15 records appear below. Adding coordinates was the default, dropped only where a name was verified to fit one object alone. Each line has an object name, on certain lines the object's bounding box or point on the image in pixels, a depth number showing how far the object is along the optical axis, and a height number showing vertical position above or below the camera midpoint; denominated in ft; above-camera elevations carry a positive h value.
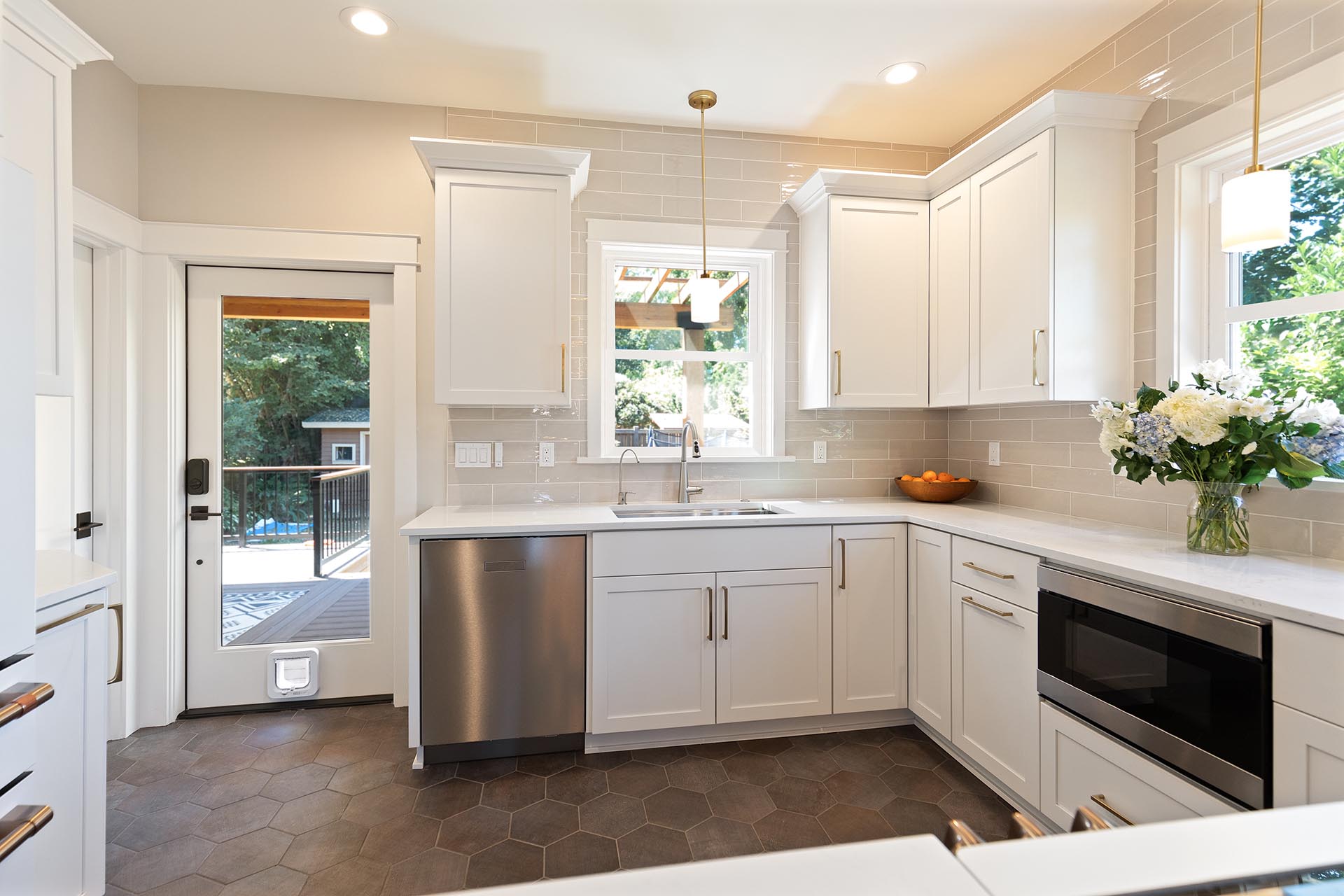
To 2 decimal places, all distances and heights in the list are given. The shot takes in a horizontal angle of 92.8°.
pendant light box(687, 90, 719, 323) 8.96 +2.04
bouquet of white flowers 5.42 +0.03
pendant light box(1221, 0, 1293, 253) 5.13 +1.92
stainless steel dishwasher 7.79 -2.49
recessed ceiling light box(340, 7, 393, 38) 7.63 +5.13
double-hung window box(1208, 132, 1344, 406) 6.14 +1.52
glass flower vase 5.94 -0.72
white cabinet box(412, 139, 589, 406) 8.77 +2.36
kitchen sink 9.69 -1.04
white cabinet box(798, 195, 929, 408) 9.78 +2.19
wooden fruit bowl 10.05 -0.75
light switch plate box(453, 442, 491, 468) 9.78 -0.16
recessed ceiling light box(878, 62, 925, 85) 8.79 +5.18
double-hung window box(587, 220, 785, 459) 10.40 +1.66
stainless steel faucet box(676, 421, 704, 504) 9.94 -0.58
